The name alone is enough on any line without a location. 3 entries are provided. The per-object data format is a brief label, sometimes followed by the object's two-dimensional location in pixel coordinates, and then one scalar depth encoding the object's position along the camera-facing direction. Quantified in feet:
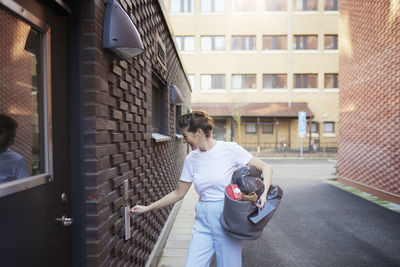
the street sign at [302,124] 66.80
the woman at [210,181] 7.54
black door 4.31
